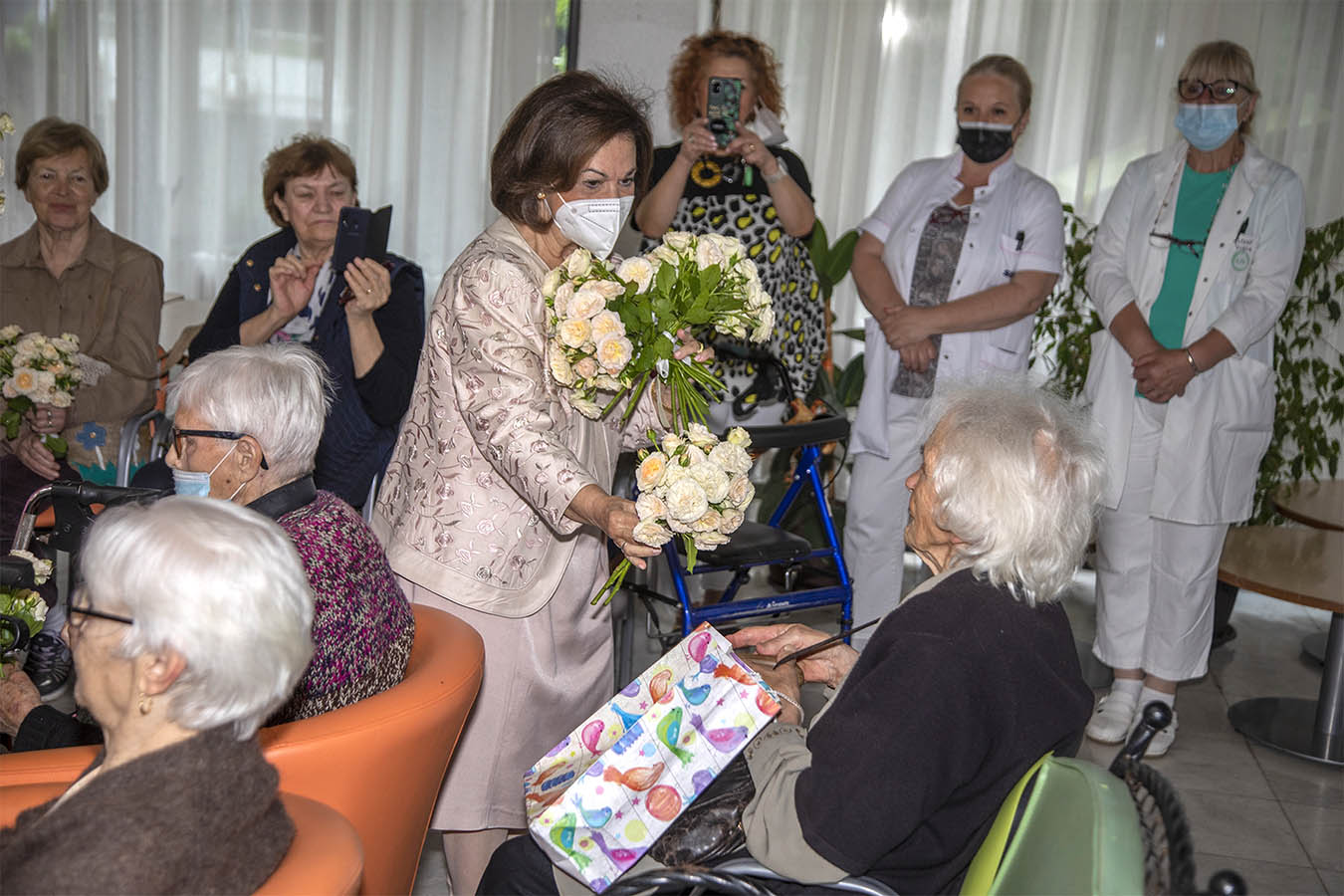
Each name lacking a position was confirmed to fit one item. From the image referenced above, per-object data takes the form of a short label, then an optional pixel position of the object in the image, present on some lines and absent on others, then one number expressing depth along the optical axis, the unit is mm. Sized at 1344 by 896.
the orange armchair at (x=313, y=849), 1289
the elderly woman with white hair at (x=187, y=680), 1237
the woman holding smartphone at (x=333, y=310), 3096
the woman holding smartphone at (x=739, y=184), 3760
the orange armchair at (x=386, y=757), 1682
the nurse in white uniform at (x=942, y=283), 3744
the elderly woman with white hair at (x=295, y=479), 1865
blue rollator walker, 3408
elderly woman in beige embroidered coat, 2113
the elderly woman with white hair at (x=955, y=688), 1574
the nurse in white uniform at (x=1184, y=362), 3500
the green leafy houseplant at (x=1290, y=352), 4586
